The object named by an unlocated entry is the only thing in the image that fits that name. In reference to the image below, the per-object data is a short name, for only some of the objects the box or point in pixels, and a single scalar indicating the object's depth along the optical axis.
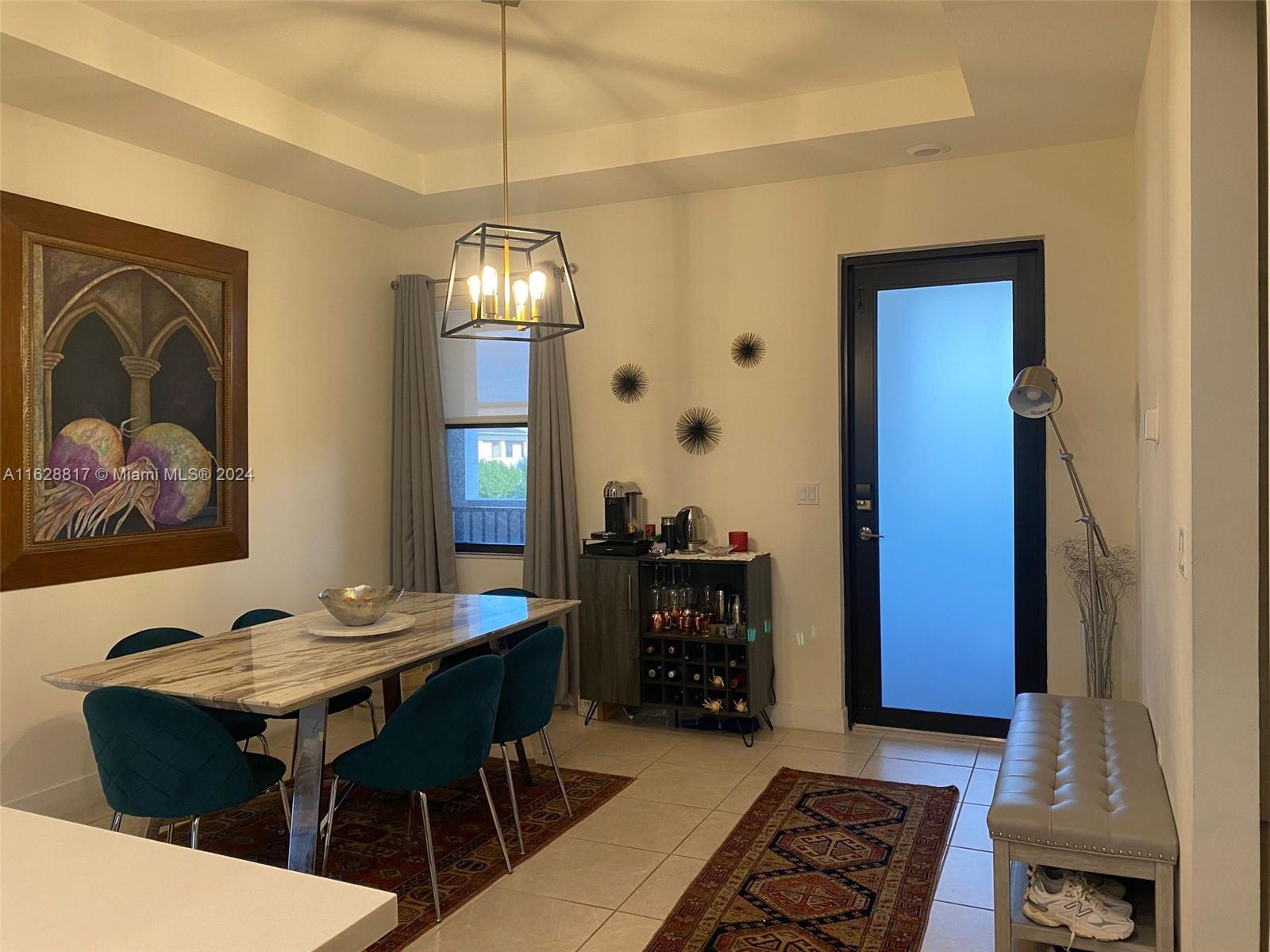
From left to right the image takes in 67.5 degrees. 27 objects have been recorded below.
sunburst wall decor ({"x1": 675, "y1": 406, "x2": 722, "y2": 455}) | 5.09
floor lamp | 3.74
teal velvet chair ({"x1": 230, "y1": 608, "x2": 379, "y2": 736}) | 4.09
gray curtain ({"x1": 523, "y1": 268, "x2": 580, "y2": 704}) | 5.29
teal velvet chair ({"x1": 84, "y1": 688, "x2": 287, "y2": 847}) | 2.67
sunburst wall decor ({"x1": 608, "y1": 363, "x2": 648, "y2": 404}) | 5.24
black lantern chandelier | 3.45
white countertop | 0.95
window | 5.60
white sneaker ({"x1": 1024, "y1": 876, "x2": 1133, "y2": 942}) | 2.31
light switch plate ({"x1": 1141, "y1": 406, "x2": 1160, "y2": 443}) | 2.88
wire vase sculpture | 4.02
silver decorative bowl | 3.55
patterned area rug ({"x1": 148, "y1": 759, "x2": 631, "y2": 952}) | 3.15
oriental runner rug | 2.81
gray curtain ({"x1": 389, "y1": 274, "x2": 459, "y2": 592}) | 5.57
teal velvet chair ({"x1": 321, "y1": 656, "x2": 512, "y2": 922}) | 2.94
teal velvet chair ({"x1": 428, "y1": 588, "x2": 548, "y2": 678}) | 4.16
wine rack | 4.68
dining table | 2.73
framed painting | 3.72
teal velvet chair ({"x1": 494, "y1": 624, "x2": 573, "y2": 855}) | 3.46
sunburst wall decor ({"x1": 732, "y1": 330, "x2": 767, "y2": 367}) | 4.96
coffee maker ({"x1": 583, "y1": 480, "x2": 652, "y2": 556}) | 5.00
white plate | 3.42
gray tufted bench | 2.25
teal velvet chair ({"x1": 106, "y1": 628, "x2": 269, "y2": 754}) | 3.55
